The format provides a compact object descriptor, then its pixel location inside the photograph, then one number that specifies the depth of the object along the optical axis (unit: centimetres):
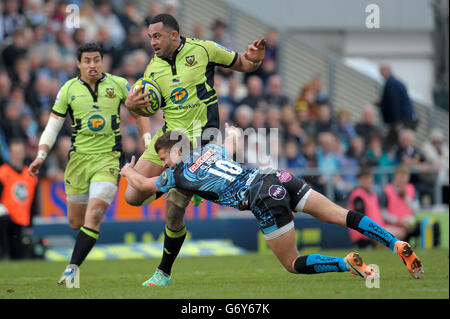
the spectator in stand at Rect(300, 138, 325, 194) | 1772
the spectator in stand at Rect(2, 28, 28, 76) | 1731
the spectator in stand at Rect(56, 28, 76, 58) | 1817
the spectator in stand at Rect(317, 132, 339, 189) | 1797
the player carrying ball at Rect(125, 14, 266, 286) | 964
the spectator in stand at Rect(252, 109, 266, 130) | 1766
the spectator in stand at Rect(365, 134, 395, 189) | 1859
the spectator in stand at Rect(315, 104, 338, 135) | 1914
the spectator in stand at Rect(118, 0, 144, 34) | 1970
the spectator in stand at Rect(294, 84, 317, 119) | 1961
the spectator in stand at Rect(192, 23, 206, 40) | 1950
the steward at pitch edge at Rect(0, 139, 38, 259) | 1520
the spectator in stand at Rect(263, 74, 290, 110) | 1905
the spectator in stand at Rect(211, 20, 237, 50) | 2011
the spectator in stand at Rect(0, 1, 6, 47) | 1759
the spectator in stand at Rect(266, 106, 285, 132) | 1797
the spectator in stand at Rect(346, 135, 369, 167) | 1850
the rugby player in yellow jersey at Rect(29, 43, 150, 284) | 1072
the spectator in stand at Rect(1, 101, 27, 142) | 1617
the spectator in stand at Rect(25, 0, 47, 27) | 1814
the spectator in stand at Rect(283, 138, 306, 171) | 1734
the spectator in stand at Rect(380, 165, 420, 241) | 1666
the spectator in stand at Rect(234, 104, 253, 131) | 1739
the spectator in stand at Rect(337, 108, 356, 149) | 1970
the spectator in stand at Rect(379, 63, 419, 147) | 1875
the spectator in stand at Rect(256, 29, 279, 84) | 1973
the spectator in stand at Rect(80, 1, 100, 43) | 1858
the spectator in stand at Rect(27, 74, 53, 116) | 1698
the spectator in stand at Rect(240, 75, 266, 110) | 1845
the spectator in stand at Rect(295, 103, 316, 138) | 1902
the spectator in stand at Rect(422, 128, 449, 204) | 1767
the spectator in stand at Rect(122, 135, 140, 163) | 1631
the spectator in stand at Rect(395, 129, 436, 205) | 1777
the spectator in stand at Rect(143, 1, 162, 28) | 1923
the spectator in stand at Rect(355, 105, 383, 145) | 1962
